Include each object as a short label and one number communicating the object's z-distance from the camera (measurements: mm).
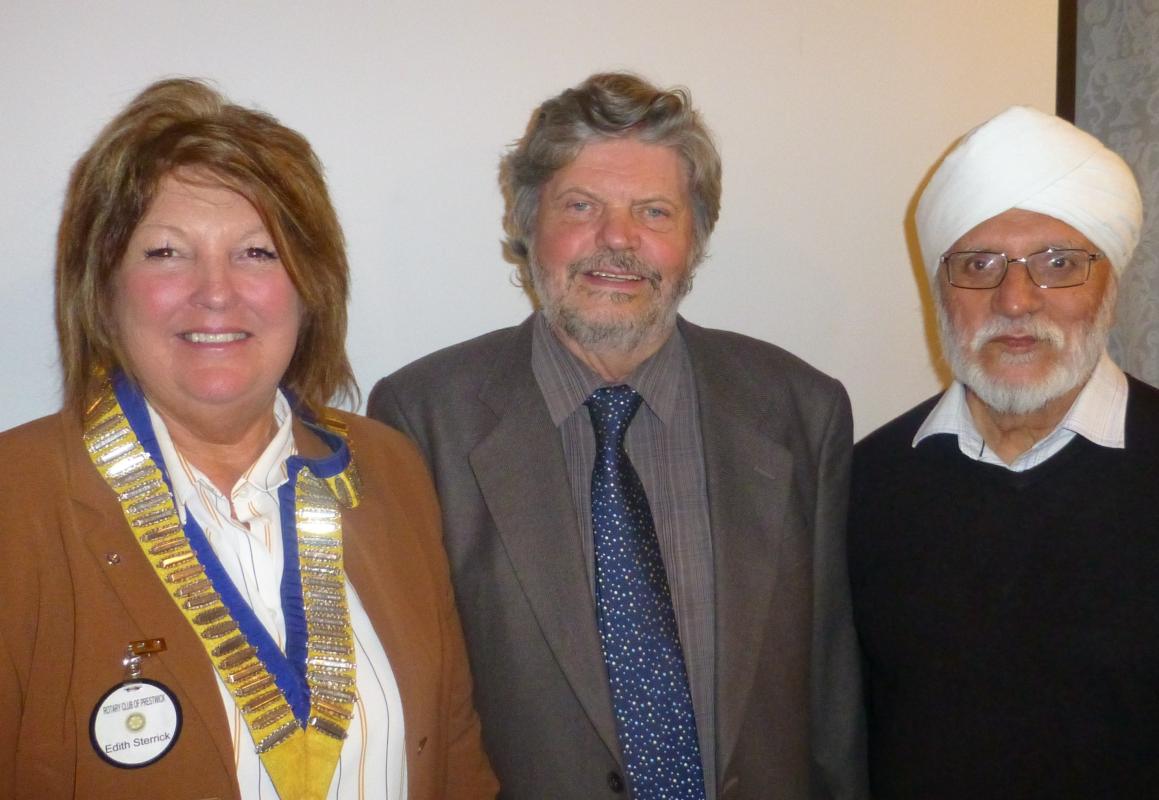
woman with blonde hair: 1305
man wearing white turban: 1739
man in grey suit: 1723
